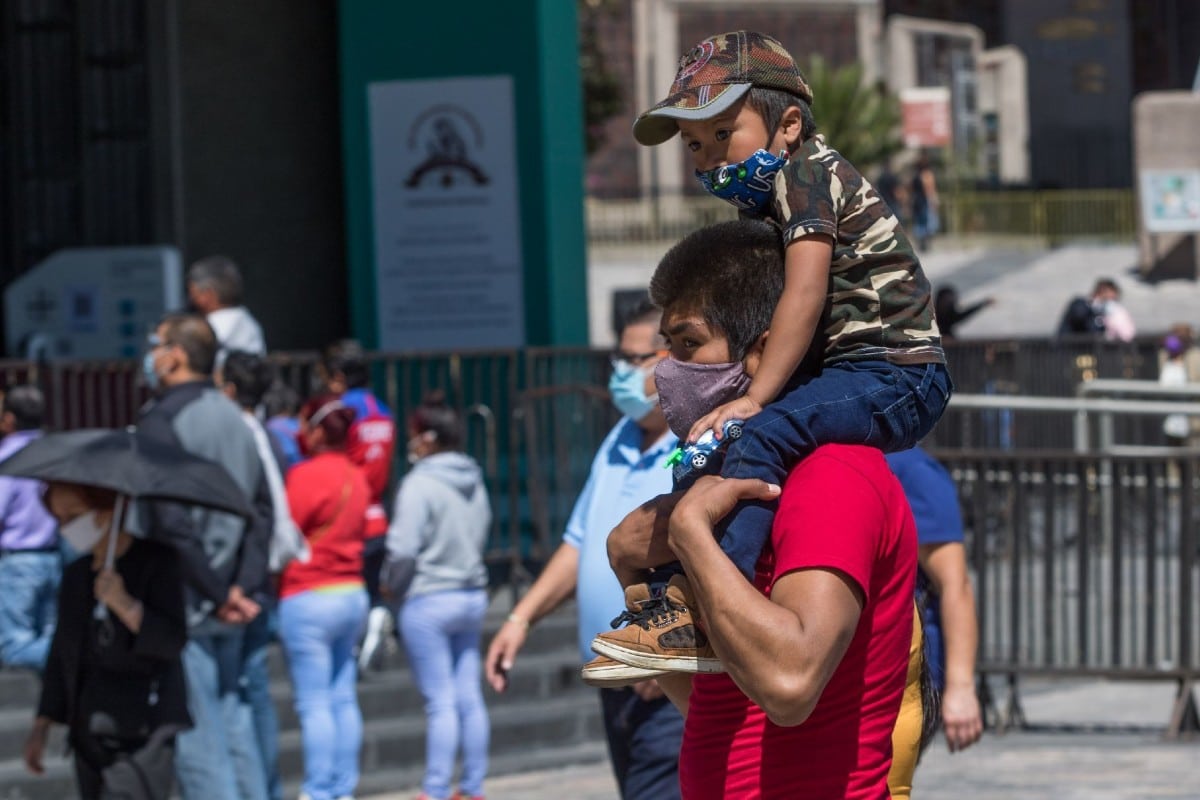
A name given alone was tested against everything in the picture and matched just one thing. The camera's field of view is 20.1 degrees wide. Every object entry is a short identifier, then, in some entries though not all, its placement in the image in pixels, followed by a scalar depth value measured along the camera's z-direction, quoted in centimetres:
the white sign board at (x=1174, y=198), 4781
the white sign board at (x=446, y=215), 2290
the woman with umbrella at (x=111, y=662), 1035
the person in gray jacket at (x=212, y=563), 1139
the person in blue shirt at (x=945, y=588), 865
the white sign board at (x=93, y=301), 2202
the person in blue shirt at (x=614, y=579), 869
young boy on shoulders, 514
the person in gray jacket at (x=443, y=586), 1457
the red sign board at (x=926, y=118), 6397
